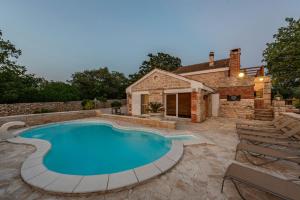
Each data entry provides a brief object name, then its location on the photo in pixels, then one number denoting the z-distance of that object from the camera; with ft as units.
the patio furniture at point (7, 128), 21.25
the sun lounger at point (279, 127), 20.27
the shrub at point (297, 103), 30.19
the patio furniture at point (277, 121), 23.79
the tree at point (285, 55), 48.37
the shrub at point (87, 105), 54.65
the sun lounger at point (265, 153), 10.58
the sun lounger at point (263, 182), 6.63
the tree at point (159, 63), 110.22
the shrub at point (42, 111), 41.57
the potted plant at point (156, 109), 31.91
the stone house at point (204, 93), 33.60
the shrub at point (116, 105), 50.77
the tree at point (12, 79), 39.68
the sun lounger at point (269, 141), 13.98
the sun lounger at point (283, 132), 17.26
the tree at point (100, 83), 78.79
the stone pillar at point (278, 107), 32.58
